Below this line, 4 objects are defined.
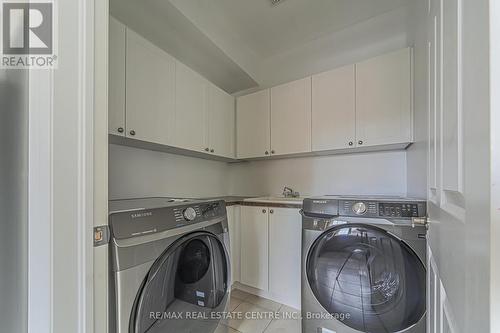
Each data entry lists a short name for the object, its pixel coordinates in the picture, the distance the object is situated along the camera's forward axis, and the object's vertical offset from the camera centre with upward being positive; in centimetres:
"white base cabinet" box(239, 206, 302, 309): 162 -76
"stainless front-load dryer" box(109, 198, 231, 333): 70 -46
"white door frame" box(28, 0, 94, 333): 53 -5
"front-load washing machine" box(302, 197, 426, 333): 98 -55
